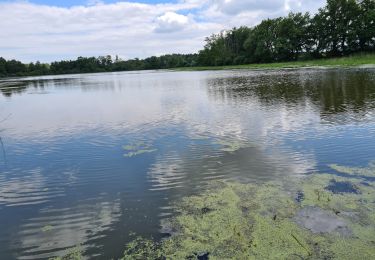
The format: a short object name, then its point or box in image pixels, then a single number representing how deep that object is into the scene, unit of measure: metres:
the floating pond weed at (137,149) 12.59
